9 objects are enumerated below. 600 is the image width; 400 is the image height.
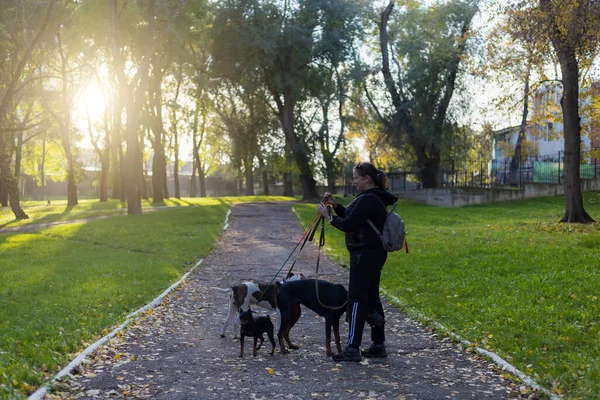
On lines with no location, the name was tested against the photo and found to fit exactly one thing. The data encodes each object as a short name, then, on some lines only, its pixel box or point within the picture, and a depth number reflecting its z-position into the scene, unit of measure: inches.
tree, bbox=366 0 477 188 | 1508.4
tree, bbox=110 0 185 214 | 1131.9
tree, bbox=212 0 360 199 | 1443.2
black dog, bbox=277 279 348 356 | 284.8
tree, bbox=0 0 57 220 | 1053.8
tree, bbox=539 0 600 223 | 621.6
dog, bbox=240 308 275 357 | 286.4
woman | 272.8
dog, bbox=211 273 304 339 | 322.3
